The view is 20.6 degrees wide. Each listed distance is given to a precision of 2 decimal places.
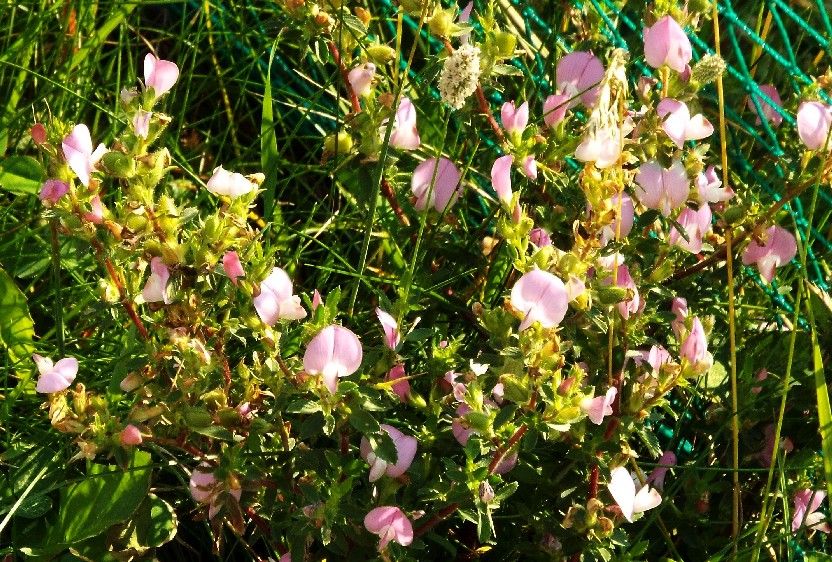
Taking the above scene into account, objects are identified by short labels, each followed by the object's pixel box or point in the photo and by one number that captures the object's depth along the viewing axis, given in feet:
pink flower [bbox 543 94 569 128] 2.22
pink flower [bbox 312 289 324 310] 2.06
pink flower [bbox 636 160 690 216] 2.16
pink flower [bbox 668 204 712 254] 2.20
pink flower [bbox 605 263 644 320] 2.11
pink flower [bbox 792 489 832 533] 2.25
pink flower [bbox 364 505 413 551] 2.05
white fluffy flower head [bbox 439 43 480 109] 2.07
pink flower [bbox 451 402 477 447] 2.09
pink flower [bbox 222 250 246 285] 2.03
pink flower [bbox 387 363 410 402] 2.13
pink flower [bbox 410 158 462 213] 2.26
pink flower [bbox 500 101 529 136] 2.16
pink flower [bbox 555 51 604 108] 2.28
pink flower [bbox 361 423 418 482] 2.08
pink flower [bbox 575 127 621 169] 2.00
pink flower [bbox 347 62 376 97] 2.23
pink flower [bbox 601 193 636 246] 2.15
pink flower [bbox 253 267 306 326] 2.04
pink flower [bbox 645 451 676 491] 2.26
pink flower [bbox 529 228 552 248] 2.14
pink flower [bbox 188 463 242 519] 2.09
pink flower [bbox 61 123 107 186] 2.03
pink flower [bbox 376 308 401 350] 2.08
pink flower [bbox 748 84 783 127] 2.47
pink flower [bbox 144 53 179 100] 2.10
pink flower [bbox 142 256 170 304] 2.05
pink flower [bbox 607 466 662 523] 2.10
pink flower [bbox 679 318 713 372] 2.05
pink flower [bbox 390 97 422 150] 2.23
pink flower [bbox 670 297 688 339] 2.17
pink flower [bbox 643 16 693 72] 2.15
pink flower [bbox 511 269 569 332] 1.96
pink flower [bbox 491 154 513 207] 2.08
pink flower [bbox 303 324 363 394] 2.01
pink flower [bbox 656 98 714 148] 2.14
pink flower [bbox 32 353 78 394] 2.06
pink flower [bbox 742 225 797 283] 2.28
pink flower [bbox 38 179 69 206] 2.03
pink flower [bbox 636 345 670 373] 2.16
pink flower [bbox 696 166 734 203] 2.22
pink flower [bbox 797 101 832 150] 2.22
